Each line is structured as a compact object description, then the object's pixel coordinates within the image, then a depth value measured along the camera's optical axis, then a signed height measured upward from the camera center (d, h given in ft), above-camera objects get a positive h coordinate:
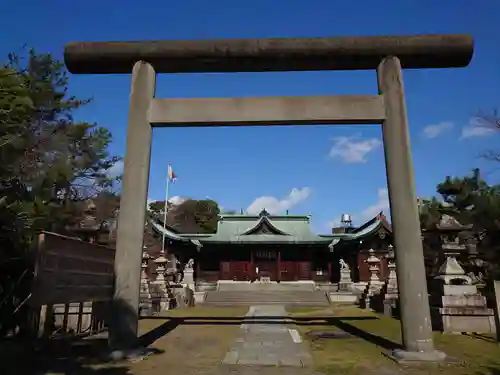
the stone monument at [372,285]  66.80 -0.81
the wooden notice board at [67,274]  15.48 +0.32
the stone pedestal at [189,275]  97.12 +1.38
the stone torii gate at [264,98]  23.93 +12.41
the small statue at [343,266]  103.97 +3.81
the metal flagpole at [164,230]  106.09 +14.18
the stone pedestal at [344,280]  100.89 +0.11
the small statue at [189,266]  97.48 +3.61
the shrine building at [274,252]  112.37 +8.26
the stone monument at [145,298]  49.37 -2.20
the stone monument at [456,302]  32.83 -1.82
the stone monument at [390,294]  50.52 -1.86
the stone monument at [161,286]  59.56 -0.85
